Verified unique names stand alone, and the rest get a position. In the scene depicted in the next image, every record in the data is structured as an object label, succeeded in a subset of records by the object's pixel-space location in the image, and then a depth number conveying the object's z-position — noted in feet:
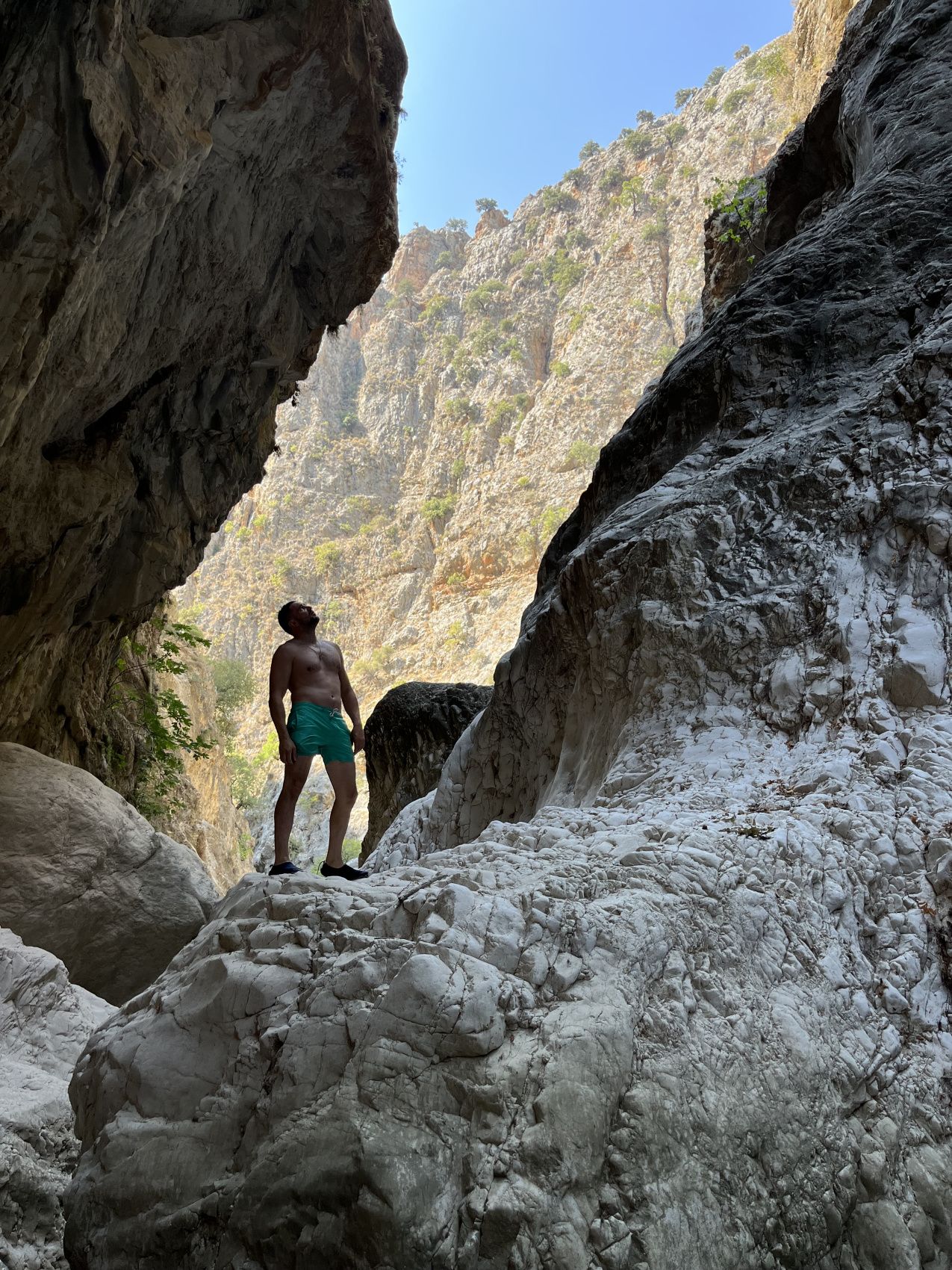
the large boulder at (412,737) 33.40
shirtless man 15.11
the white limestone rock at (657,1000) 5.08
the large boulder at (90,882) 18.90
